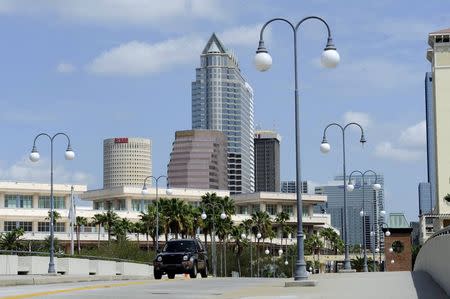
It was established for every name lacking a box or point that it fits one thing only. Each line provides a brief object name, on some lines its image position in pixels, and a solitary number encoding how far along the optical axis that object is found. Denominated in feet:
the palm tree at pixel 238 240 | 492.95
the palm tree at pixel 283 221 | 578.66
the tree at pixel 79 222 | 496.56
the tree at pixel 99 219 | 478.18
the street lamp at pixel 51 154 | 161.79
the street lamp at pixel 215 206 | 284.65
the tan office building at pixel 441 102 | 593.83
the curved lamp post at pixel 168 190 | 242.00
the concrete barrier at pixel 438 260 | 70.54
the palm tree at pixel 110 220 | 479.41
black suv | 128.67
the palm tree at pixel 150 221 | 427.74
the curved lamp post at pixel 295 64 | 86.94
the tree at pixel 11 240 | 410.10
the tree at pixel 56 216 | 472.11
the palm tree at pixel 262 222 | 521.24
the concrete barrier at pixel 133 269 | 193.98
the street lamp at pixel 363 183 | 210.32
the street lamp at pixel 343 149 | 163.24
